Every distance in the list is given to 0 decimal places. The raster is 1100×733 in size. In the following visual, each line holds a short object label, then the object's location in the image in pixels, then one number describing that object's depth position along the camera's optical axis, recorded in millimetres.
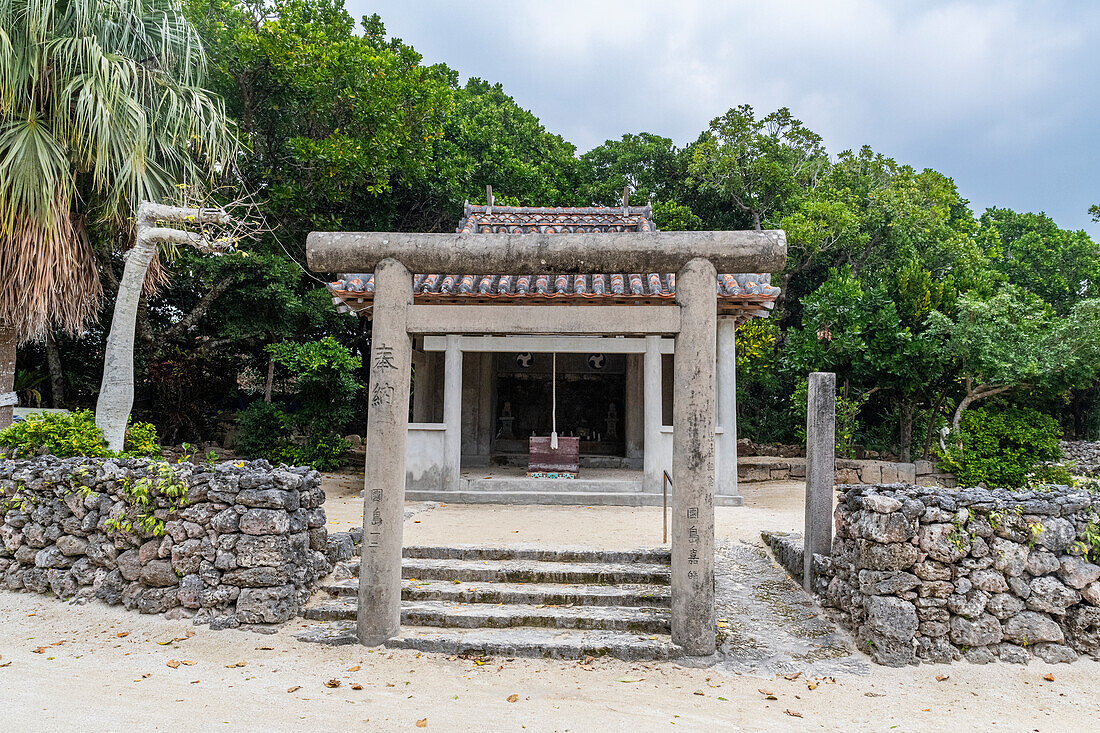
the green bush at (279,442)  12758
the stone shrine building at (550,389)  9016
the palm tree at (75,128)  7301
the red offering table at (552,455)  10133
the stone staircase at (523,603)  4688
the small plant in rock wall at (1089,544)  4590
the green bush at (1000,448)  10898
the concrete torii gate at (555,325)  4648
